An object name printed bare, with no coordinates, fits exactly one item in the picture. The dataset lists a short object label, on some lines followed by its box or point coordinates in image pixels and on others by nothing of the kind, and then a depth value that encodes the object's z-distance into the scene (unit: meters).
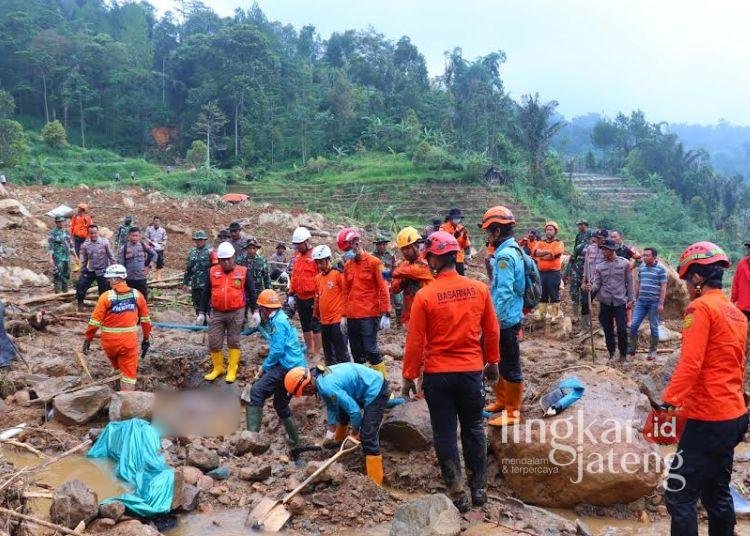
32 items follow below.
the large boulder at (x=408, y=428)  5.02
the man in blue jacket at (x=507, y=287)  4.58
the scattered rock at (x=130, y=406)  5.66
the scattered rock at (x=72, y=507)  3.75
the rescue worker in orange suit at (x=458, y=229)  8.43
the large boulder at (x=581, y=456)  4.33
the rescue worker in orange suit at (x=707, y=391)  3.10
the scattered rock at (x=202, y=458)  4.81
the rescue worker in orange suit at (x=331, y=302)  6.37
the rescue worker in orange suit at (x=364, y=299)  5.99
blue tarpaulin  4.10
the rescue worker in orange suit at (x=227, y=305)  7.09
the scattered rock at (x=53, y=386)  6.18
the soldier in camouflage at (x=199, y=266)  8.05
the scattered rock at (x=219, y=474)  4.77
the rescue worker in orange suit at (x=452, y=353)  4.00
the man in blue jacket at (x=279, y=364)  5.38
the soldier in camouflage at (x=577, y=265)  9.27
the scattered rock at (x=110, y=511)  3.87
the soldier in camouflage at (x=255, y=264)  8.34
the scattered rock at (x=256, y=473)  4.75
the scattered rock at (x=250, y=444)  5.28
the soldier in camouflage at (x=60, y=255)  10.71
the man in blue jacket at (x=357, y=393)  4.73
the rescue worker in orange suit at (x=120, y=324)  6.20
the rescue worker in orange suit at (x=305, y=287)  7.29
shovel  4.11
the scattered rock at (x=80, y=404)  5.77
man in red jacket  6.14
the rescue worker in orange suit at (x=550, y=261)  8.96
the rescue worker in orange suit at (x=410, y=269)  5.91
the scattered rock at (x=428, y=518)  3.69
